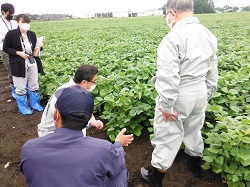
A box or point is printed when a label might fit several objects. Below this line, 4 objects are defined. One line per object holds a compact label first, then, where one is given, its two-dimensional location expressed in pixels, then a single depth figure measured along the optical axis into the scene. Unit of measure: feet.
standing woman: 9.91
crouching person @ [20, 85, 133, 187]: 3.36
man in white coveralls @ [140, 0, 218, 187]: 4.97
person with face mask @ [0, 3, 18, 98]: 10.92
